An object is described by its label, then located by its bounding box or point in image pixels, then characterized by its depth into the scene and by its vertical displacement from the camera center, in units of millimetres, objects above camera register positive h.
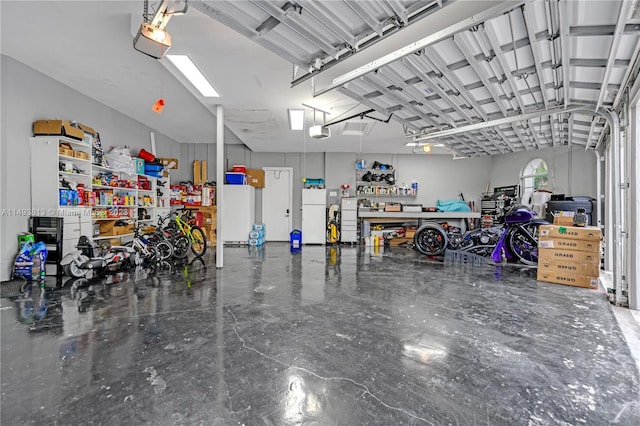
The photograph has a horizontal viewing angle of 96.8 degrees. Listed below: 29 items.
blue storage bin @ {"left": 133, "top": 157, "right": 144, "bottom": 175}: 6324 +1093
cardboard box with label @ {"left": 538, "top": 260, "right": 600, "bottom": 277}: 3910 -808
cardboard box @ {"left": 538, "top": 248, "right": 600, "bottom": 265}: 3954 -648
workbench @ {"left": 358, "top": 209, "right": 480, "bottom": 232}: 8141 -127
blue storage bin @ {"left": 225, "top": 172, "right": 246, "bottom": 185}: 8243 +1006
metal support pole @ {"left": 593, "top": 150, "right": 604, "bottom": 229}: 5094 +319
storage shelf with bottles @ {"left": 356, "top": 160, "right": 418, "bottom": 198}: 9047 +905
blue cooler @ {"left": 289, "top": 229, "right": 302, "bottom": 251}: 8000 -751
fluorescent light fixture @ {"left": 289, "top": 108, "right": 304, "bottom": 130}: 5352 +1921
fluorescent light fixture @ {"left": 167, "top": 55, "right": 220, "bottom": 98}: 3529 +1899
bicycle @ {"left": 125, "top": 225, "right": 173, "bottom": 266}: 5016 -671
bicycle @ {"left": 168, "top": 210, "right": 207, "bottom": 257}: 5781 -445
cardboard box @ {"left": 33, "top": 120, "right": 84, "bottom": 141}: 4355 +1326
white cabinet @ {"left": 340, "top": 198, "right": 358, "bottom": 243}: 8438 -236
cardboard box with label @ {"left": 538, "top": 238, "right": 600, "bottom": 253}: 3926 -481
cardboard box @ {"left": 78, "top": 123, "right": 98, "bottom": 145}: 4956 +1445
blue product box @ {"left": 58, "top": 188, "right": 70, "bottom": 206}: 4465 +264
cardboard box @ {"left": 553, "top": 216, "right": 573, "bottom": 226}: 4668 -147
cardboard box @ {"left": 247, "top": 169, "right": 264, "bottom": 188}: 8753 +1090
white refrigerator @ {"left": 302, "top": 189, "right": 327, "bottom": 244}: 8508 -172
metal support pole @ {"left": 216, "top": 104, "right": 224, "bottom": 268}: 5051 +540
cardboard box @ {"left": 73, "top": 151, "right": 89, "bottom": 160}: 4746 +1003
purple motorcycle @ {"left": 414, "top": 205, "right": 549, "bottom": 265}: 5109 -574
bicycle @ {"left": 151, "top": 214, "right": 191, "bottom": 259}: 5605 -561
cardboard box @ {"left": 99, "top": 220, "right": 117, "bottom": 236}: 5605 -292
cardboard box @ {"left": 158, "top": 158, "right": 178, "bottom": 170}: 7397 +1318
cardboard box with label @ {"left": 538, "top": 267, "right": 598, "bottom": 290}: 3916 -974
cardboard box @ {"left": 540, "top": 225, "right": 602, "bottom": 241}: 3901 -306
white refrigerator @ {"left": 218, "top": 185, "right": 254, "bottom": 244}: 8148 -37
